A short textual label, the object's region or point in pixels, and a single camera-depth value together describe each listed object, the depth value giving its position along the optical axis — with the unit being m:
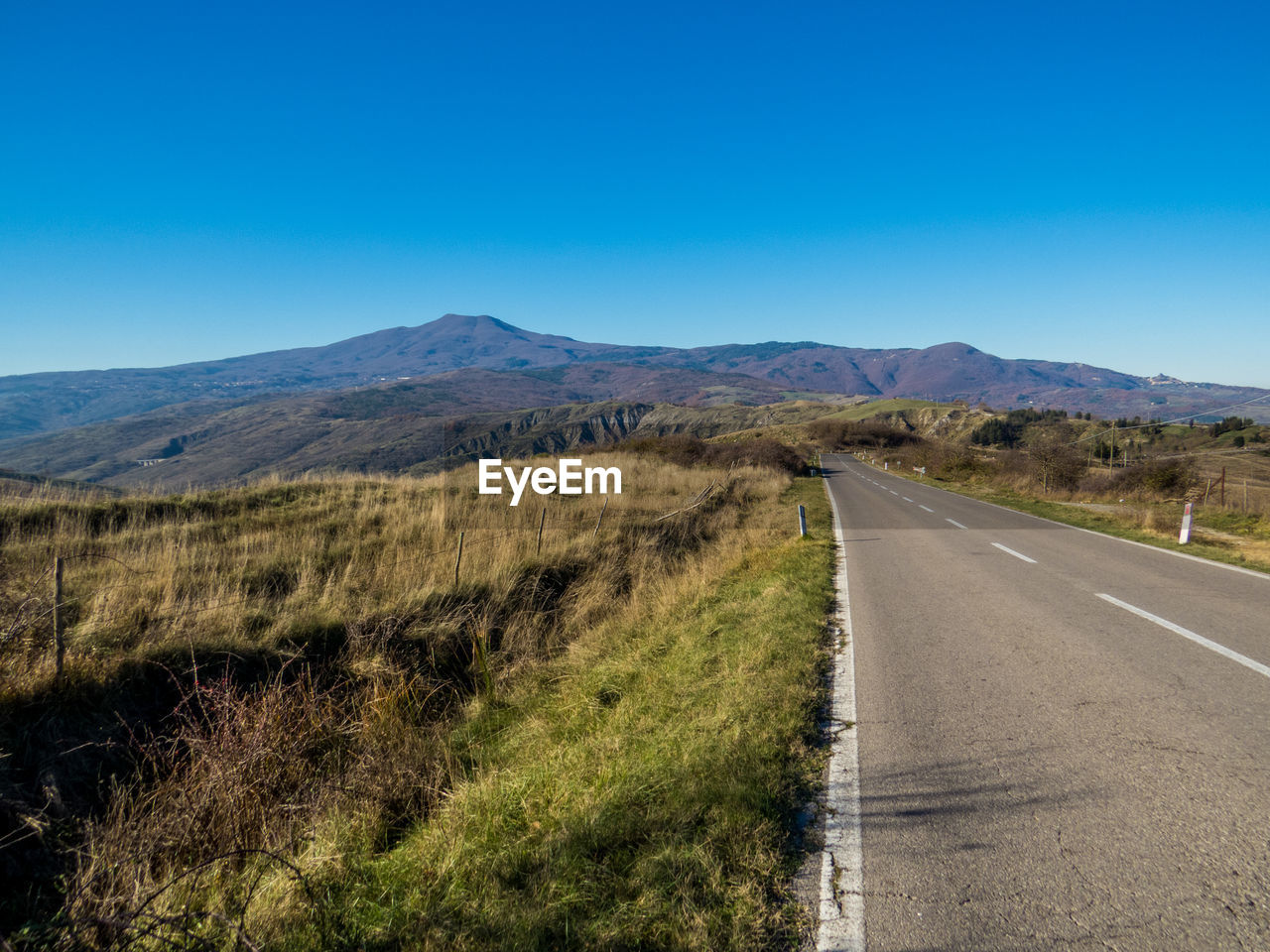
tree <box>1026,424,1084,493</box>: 27.31
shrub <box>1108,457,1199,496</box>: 22.64
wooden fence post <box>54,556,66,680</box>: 5.02
